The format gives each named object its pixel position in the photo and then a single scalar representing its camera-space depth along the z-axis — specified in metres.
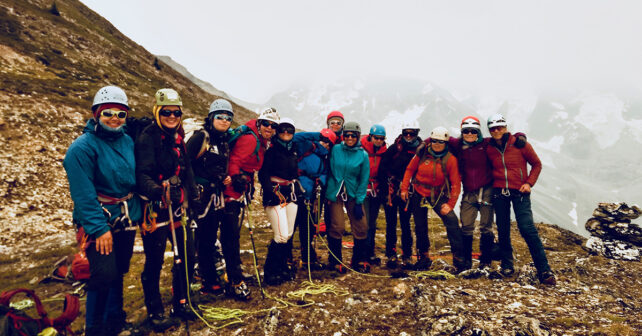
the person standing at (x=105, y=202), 4.39
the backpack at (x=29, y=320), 3.69
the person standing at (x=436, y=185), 8.30
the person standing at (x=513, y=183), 7.73
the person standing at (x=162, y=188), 5.26
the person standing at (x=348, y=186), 8.41
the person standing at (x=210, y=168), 6.46
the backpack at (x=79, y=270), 4.52
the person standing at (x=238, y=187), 6.90
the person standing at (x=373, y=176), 9.37
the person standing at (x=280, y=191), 7.40
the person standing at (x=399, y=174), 9.20
